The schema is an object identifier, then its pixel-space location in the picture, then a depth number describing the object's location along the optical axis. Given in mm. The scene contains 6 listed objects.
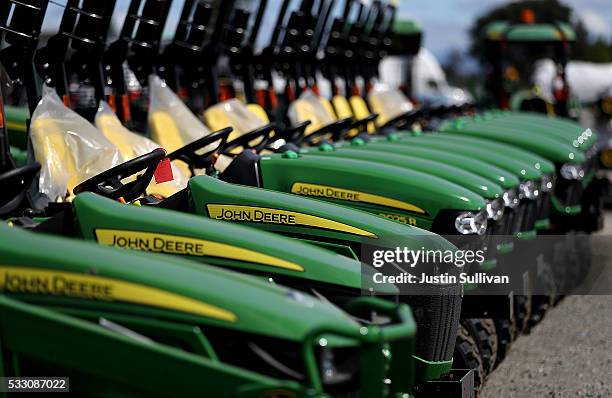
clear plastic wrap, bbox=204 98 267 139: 14852
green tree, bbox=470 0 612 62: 129375
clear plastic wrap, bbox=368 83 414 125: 23000
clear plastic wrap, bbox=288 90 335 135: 18375
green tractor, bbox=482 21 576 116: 27953
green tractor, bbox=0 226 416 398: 6039
